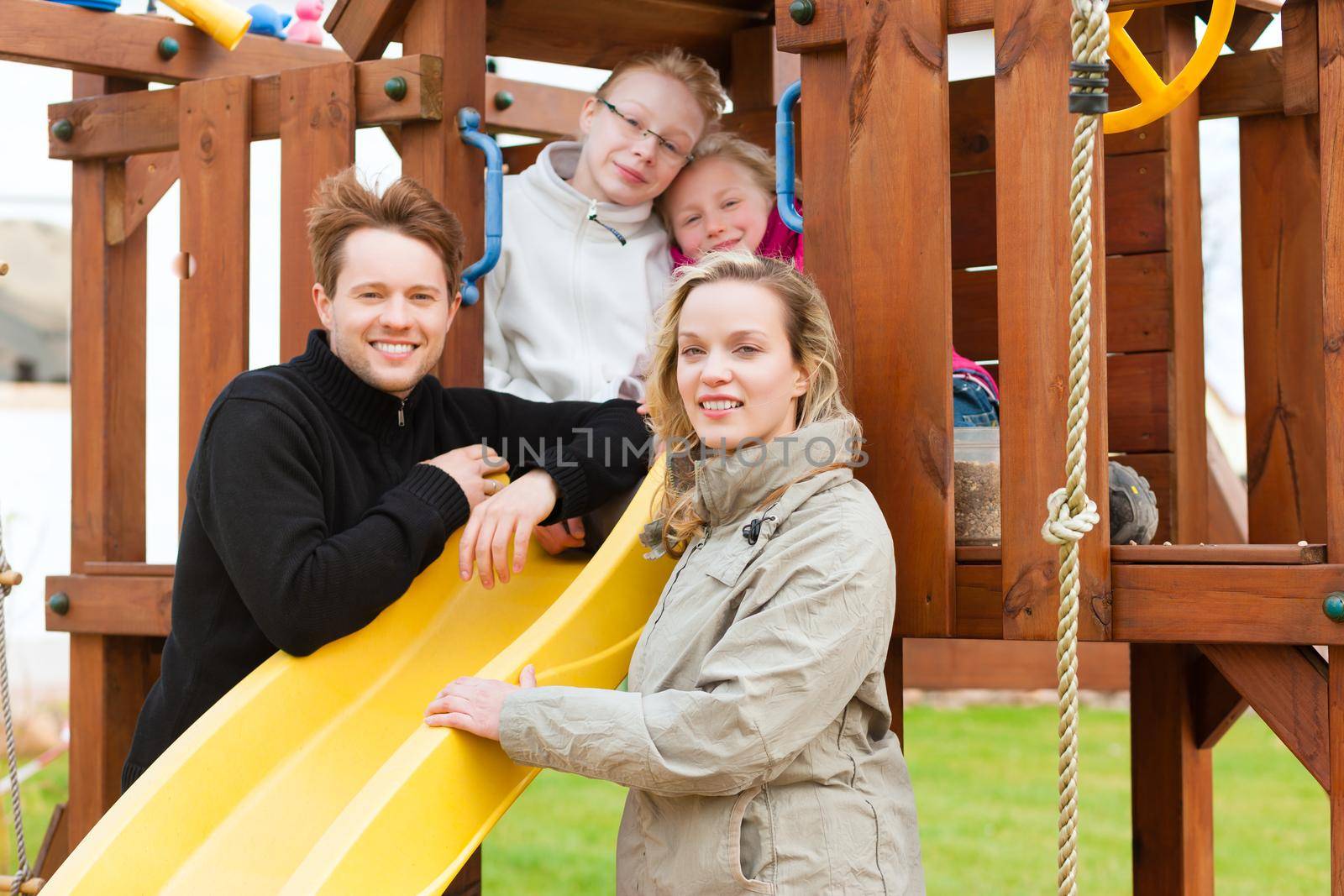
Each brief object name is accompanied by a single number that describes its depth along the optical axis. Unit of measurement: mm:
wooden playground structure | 2340
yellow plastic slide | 2047
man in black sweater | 2348
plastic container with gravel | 2482
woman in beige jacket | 1978
